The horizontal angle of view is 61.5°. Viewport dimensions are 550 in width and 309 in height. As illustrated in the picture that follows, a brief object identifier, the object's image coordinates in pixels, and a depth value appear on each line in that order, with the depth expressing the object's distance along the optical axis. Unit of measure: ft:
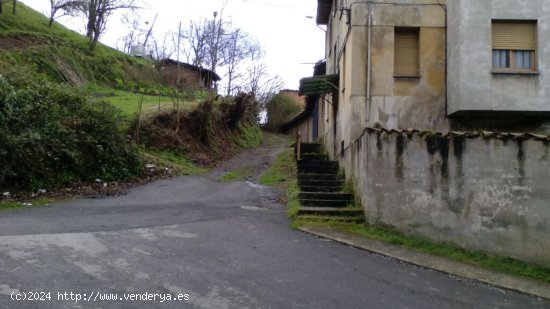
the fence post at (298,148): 58.38
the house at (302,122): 96.63
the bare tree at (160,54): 130.72
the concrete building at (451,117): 30.50
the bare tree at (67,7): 119.97
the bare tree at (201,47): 127.85
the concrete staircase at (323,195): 36.45
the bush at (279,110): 142.92
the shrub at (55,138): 42.27
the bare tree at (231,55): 134.72
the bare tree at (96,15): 120.37
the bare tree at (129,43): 152.97
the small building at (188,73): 114.16
